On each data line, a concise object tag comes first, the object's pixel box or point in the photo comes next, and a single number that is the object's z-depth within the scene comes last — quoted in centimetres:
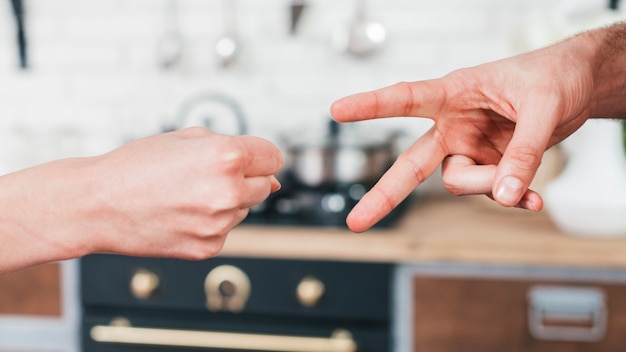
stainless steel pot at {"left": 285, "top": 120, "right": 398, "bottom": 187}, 181
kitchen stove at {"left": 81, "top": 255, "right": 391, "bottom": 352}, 168
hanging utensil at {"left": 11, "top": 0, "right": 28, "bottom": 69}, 235
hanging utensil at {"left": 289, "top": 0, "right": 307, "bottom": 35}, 222
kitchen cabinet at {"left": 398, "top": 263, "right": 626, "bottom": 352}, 158
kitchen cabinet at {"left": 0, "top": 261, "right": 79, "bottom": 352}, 184
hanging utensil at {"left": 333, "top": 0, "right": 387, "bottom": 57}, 220
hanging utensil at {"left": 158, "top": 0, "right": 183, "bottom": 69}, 230
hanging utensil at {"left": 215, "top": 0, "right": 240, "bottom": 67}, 227
